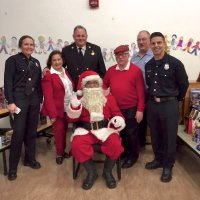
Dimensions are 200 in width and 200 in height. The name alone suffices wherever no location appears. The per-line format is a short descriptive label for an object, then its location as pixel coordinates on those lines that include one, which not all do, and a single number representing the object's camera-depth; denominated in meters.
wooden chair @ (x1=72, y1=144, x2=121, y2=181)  2.03
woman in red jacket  2.25
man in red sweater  2.11
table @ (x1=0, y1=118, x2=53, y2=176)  2.23
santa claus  1.98
